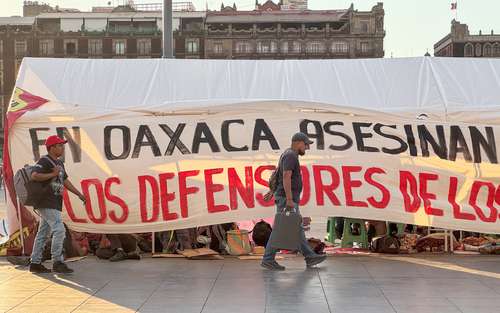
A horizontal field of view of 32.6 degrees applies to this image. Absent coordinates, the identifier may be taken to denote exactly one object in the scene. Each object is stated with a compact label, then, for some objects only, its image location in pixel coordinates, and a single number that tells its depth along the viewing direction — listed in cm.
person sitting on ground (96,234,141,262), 1112
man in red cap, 978
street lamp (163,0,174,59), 1462
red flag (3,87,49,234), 1128
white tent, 1181
